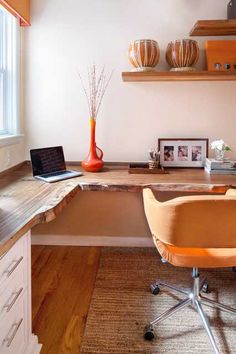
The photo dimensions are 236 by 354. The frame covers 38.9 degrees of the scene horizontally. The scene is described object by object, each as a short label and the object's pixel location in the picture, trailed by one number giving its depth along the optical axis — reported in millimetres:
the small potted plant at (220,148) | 2558
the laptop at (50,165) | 2359
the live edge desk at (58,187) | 1486
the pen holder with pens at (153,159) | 2664
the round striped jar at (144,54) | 2486
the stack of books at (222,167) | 2525
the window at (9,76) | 2598
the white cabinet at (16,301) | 1283
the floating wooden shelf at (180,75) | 2480
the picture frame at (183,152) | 2779
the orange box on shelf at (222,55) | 2561
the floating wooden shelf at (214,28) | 2395
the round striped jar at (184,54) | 2494
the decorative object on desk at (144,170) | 2572
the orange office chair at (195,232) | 1527
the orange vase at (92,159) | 2586
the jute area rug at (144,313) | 1736
